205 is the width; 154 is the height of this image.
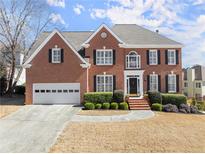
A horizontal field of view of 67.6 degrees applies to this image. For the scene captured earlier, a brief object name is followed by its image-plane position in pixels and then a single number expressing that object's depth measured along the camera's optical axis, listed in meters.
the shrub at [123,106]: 14.45
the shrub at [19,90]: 22.95
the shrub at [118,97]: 15.06
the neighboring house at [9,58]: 22.45
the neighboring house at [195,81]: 30.14
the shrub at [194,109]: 14.79
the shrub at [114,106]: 14.55
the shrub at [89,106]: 14.15
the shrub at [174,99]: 15.26
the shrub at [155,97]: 15.35
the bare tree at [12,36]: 20.62
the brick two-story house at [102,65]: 15.61
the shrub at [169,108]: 14.54
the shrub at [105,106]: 14.51
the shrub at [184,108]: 14.66
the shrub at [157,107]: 14.61
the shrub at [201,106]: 16.34
